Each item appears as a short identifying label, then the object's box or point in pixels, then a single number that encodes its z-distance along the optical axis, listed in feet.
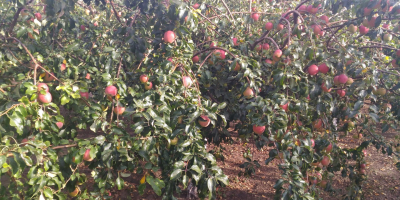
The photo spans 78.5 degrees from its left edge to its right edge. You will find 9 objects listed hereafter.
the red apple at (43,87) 4.54
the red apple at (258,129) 5.94
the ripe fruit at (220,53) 6.89
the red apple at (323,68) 6.22
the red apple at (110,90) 5.15
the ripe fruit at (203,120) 5.06
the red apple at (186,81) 5.71
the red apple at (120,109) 5.45
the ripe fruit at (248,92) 6.24
